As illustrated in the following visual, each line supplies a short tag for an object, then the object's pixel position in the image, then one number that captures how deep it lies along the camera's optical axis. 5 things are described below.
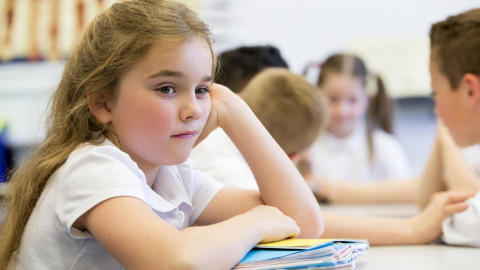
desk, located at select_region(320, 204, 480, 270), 1.61
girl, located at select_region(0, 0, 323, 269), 1.42
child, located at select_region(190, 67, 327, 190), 1.94
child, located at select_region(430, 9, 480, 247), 1.98
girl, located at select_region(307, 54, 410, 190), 3.45
